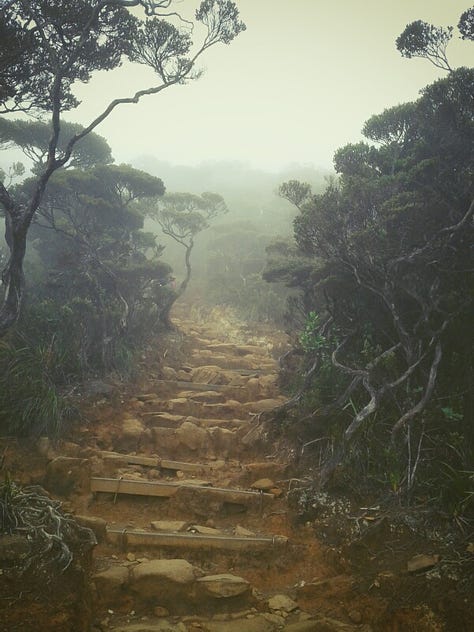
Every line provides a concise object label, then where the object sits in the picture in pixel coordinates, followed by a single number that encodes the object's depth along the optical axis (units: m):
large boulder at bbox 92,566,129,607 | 3.98
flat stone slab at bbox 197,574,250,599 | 4.14
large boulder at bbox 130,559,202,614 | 4.07
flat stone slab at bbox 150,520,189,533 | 5.14
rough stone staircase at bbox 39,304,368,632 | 4.03
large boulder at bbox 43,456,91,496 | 5.73
